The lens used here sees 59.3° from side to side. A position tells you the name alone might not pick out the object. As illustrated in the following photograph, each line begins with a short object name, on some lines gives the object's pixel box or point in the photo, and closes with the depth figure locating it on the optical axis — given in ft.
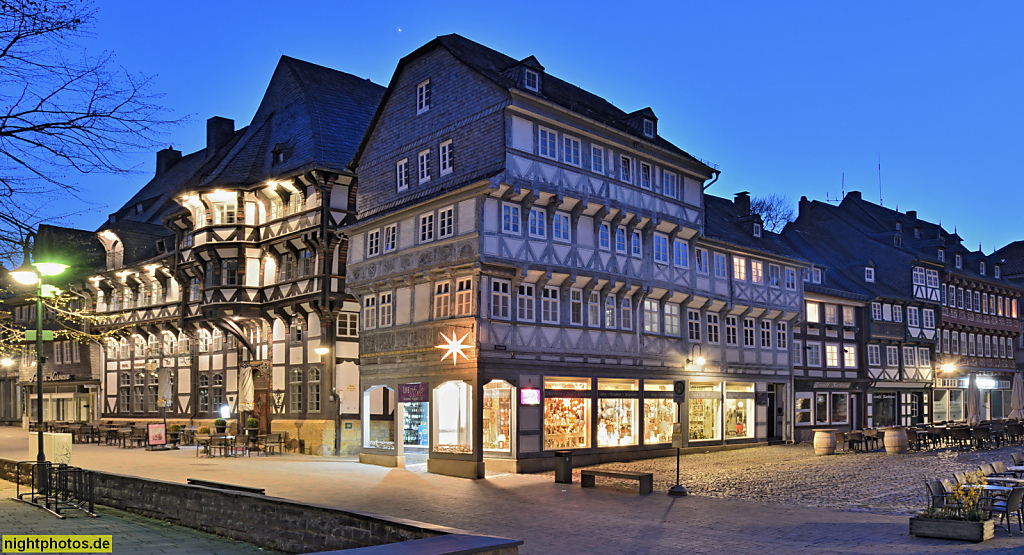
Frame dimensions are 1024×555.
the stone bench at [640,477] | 64.34
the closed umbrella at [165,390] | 127.44
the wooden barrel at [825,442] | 98.02
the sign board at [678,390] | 66.03
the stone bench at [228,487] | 48.99
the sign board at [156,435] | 112.06
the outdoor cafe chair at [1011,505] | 41.93
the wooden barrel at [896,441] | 100.01
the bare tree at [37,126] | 34.17
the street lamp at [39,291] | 54.08
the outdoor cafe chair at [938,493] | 42.98
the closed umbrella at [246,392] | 117.29
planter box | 39.60
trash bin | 71.61
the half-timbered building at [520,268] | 80.79
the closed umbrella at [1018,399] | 122.01
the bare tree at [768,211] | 202.59
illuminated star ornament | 79.92
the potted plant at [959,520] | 39.73
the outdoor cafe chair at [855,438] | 103.19
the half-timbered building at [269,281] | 107.96
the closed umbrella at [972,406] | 125.70
